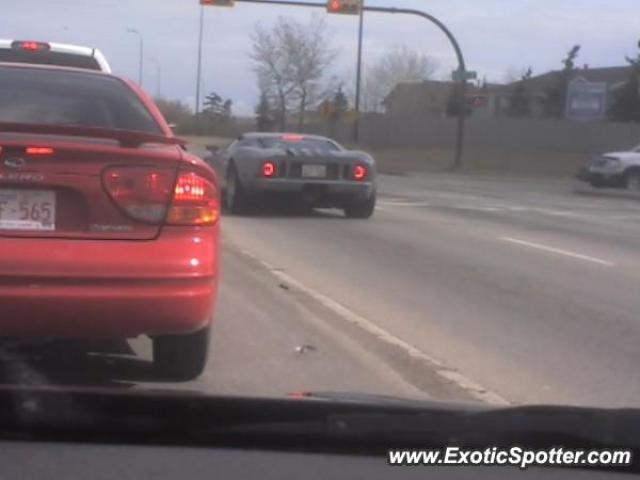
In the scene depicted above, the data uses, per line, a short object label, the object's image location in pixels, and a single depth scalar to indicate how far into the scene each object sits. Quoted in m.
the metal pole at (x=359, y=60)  52.77
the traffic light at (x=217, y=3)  35.34
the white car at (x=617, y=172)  36.97
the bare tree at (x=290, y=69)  68.38
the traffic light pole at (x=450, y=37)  36.59
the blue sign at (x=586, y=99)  54.53
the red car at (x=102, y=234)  5.67
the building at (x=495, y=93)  90.62
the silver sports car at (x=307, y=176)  17.98
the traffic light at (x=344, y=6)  36.34
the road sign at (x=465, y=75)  42.75
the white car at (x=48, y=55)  11.00
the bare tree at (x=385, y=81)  115.12
